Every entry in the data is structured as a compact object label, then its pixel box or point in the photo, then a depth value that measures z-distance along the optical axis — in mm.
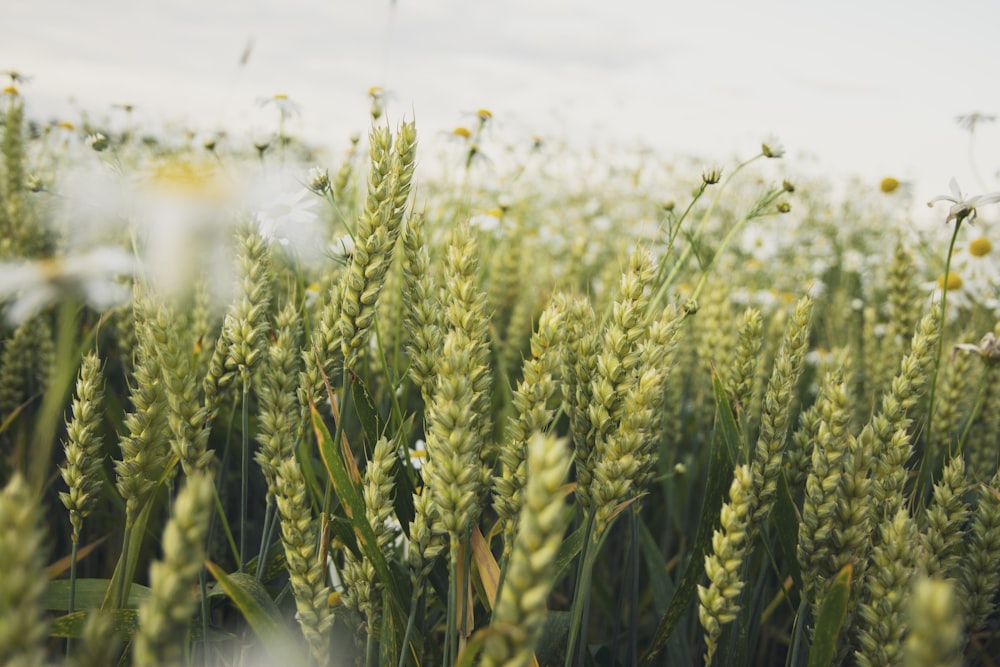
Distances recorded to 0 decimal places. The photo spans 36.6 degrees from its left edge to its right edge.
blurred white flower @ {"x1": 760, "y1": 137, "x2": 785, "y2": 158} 932
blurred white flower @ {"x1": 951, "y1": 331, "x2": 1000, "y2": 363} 842
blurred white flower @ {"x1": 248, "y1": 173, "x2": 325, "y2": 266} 879
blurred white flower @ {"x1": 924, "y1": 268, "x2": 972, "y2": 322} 2370
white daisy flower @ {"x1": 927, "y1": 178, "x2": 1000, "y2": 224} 848
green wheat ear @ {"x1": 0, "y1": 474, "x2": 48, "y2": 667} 483
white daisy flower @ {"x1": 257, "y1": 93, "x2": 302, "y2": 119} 1340
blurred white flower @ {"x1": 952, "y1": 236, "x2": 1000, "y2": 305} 2339
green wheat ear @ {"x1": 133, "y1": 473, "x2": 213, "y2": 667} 517
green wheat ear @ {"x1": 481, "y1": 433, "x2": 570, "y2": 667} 528
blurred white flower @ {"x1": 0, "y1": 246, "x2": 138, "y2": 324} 973
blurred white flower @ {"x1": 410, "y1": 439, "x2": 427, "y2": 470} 862
